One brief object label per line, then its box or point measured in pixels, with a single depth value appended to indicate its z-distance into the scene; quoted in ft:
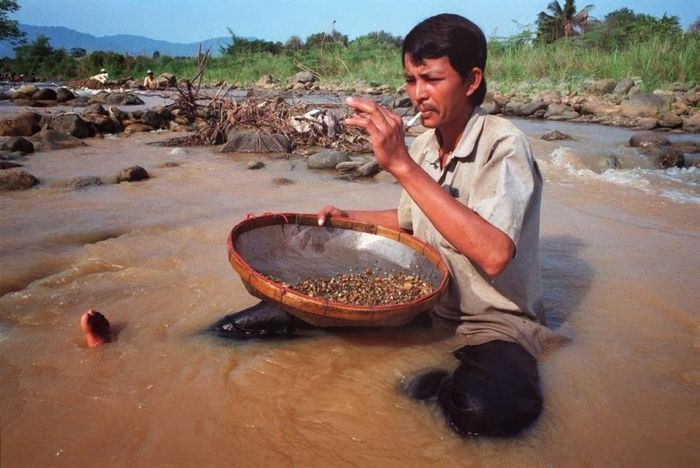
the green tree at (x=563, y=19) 79.10
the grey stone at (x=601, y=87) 36.37
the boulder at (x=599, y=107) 31.63
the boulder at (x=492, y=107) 35.06
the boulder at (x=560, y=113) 32.94
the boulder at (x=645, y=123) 28.12
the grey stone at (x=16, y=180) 12.41
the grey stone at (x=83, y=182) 13.08
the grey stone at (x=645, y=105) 29.91
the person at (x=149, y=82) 56.13
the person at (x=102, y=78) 62.05
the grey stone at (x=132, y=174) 14.05
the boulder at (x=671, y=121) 27.40
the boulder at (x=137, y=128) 23.98
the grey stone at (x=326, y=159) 17.12
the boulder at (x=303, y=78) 65.63
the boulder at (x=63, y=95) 38.73
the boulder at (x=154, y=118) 25.30
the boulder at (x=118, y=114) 25.15
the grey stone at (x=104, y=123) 23.39
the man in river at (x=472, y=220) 4.64
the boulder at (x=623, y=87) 35.01
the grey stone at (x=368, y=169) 15.79
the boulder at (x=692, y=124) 26.85
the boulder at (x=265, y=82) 68.44
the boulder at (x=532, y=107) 34.06
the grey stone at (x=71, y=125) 21.70
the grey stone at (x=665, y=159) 18.51
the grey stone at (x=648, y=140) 21.27
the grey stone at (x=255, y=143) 19.61
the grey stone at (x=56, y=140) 19.11
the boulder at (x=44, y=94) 38.68
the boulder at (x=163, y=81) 57.34
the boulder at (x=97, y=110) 24.95
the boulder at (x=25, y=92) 38.98
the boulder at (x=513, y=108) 35.05
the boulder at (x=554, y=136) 23.84
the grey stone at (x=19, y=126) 21.45
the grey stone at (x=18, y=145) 17.72
